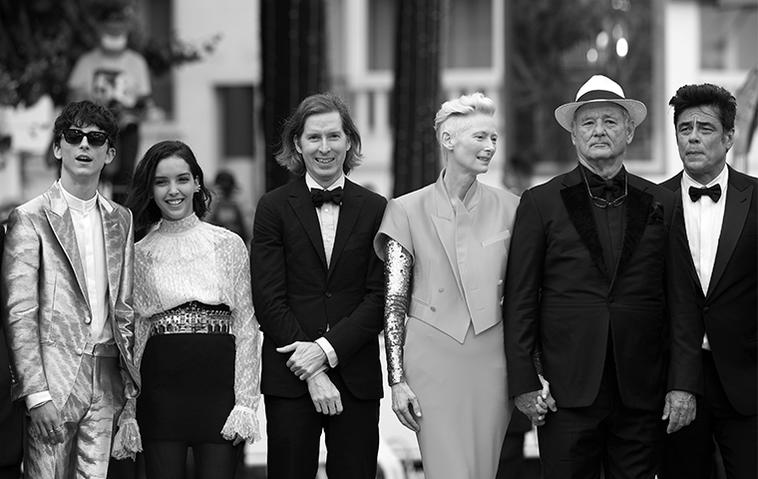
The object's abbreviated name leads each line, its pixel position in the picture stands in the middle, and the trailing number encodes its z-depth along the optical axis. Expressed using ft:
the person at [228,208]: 63.66
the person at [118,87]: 62.58
